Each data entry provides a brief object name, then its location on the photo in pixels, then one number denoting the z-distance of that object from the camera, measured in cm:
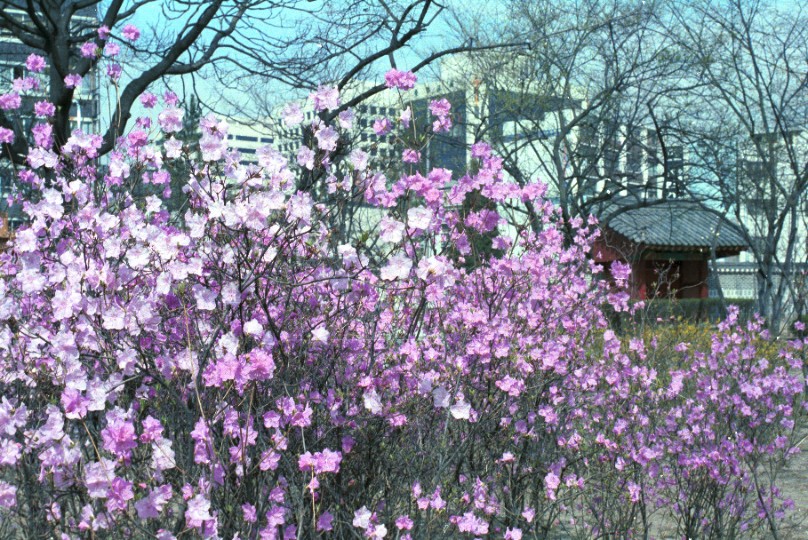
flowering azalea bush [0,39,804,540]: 272
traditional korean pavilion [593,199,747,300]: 2309
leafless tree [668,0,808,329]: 1211
